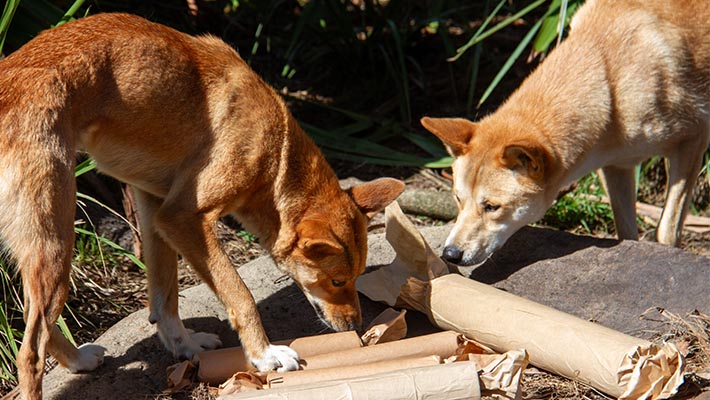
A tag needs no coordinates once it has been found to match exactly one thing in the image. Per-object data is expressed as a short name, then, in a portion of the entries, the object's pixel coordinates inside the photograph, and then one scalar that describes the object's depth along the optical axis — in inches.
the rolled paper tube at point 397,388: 274.1
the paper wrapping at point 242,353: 332.5
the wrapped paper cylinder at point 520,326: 293.9
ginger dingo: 284.2
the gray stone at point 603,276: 360.5
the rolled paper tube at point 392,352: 329.4
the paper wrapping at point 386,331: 350.9
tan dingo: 409.4
